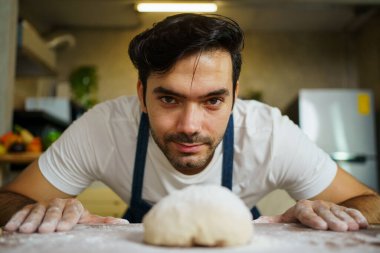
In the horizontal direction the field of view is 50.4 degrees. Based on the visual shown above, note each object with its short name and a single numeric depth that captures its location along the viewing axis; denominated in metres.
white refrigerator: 4.11
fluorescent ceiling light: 3.98
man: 1.17
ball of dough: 0.69
